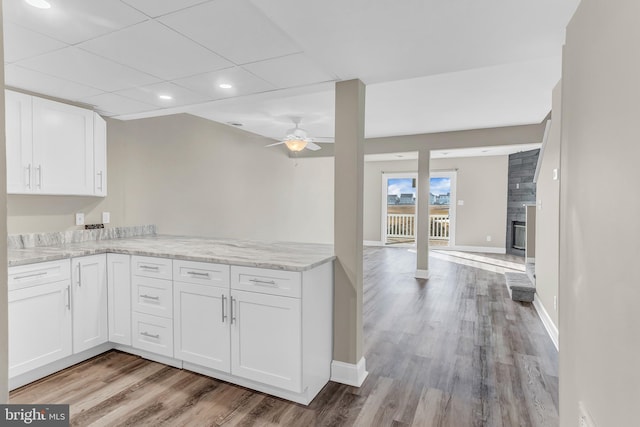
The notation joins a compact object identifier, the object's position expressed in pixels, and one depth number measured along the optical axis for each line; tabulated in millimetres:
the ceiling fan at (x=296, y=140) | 4566
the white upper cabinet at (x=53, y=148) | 2590
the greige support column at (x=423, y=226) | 5637
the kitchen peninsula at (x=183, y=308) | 2139
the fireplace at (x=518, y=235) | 7777
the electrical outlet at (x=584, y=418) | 1130
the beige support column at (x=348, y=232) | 2396
